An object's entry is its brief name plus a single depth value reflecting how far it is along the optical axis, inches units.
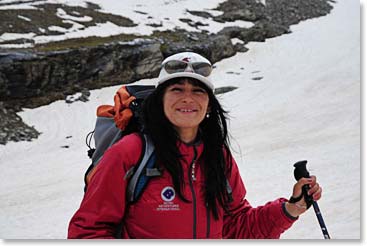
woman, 114.3
